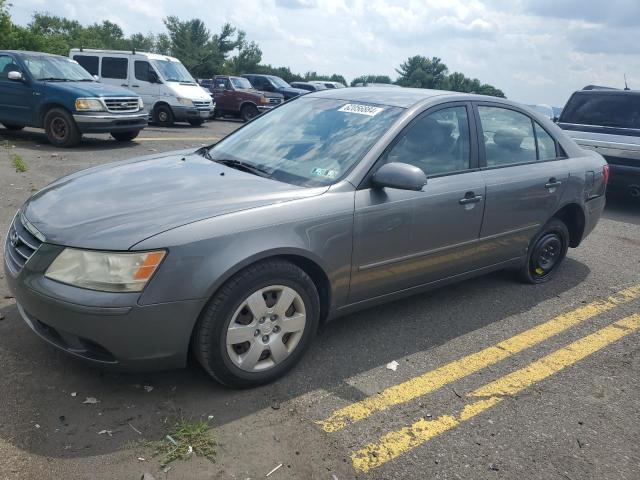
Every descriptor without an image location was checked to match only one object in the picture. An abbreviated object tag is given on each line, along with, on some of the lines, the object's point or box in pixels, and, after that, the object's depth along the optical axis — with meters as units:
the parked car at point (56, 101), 10.30
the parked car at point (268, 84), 22.79
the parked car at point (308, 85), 25.91
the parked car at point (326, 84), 27.67
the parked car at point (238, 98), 19.44
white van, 15.24
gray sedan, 2.64
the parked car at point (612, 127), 7.93
